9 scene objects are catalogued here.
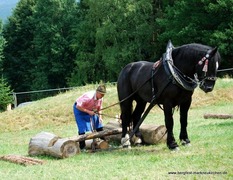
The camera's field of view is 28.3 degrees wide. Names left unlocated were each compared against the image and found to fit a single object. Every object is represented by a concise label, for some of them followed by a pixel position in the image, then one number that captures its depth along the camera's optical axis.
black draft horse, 9.60
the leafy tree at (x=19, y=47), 57.72
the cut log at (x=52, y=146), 10.68
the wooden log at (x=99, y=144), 11.73
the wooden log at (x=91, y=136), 11.31
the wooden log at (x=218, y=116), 16.38
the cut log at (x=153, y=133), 11.53
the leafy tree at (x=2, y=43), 50.13
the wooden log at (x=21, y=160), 10.06
